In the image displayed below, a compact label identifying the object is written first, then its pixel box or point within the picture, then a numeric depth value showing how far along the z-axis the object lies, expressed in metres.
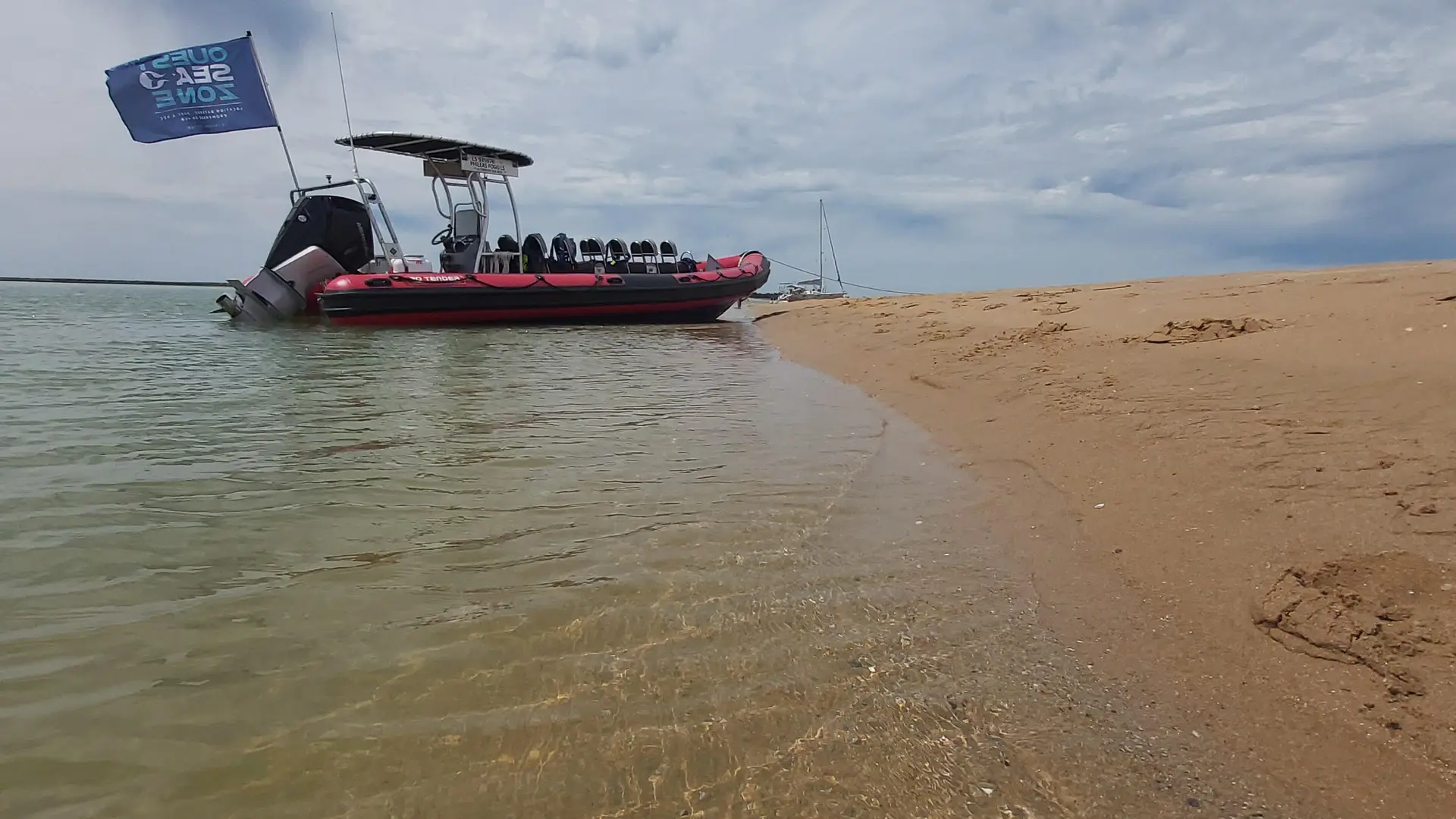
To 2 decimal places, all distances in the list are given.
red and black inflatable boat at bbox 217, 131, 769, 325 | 14.85
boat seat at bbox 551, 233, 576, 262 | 17.41
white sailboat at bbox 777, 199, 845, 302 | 45.44
